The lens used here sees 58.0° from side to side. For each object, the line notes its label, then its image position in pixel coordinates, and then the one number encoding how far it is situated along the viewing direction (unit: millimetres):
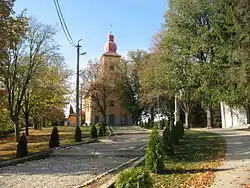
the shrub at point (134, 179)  3834
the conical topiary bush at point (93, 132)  17641
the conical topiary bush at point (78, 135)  15503
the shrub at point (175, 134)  12383
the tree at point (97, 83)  37003
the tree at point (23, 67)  17347
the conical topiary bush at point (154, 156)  6741
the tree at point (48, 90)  20299
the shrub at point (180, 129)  14534
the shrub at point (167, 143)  9401
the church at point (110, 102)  38803
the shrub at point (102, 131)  19873
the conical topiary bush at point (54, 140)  13116
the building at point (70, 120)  48655
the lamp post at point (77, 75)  16412
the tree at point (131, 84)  39602
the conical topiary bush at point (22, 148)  10417
